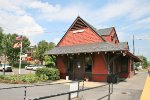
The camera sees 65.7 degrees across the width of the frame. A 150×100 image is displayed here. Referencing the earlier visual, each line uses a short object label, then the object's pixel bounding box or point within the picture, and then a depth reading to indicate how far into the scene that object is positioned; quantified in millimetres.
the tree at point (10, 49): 34274
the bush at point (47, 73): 12720
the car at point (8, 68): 22668
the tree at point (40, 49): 38398
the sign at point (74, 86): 5487
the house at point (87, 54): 12491
